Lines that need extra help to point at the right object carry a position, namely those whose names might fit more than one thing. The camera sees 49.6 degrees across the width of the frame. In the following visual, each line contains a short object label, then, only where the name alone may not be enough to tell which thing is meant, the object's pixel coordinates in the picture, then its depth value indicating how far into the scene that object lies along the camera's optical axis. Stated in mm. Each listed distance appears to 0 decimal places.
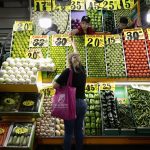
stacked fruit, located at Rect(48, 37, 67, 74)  3527
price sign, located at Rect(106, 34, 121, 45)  3689
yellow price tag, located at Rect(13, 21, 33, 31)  3886
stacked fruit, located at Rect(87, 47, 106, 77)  3476
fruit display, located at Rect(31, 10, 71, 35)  4427
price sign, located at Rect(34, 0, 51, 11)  4580
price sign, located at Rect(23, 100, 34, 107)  3065
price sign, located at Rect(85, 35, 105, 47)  3668
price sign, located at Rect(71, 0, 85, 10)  4608
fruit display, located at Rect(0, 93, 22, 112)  3017
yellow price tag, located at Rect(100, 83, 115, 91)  3357
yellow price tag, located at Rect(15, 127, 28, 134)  2918
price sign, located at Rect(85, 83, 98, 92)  3373
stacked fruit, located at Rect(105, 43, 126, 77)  3473
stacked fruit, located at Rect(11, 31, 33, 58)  3663
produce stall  3013
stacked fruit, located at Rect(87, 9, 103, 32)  4398
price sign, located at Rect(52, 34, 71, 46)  3675
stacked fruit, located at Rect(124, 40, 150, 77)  3468
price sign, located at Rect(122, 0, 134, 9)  4638
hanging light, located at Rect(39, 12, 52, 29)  4155
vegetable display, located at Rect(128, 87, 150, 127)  3090
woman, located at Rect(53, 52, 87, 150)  2659
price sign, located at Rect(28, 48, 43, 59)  3598
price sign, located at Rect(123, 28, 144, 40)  3711
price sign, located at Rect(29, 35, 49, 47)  3693
